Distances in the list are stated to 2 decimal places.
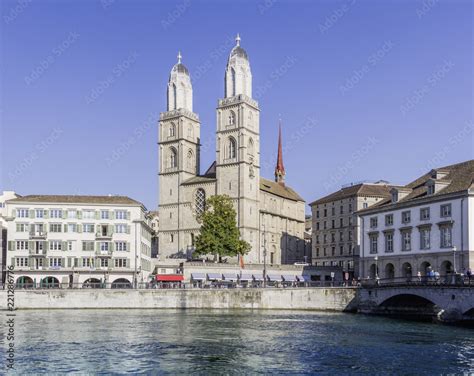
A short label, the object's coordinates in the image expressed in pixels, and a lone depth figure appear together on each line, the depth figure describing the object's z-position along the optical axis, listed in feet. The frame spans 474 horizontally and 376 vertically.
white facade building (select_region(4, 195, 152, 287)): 320.29
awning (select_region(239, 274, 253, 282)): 351.56
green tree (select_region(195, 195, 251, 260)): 356.18
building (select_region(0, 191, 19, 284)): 335.59
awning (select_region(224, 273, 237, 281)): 345.31
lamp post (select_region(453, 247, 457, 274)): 235.61
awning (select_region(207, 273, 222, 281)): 342.23
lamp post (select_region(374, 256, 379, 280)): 275.00
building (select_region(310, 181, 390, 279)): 393.97
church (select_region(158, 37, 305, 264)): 417.90
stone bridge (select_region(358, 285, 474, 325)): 196.13
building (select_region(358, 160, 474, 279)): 237.45
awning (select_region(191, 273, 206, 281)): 336.49
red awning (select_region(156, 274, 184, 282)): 333.62
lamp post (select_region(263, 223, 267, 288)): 288.57
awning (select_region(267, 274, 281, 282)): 349.41
